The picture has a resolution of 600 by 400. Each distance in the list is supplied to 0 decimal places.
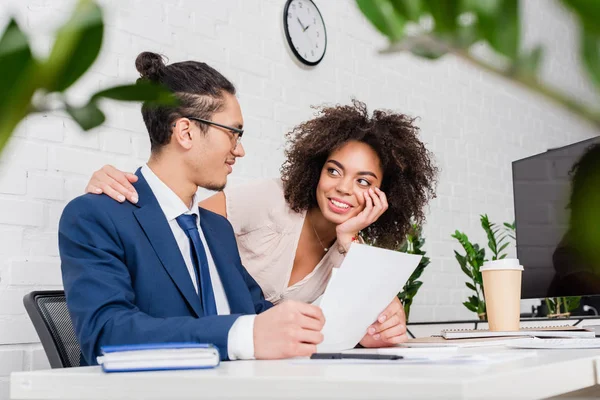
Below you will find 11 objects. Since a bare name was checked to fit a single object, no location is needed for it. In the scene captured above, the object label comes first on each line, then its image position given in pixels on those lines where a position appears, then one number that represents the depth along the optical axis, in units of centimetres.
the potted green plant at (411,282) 312
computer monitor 183
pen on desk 101
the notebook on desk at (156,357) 92
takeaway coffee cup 178
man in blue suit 120
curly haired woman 221
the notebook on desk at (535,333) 156
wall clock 313
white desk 71
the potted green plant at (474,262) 331
